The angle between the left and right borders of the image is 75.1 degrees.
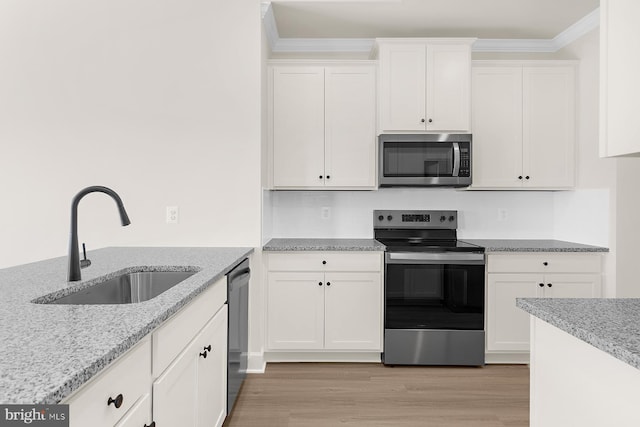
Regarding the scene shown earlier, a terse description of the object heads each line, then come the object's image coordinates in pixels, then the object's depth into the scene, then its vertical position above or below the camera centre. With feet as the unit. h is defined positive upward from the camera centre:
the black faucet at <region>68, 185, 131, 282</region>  5.23 -0.26
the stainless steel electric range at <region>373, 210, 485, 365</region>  9.94 -2.27
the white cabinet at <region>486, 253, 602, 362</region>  9.99 -1.75
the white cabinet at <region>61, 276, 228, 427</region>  2.97 -1.62
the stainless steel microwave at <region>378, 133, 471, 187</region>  10.42 +1.32
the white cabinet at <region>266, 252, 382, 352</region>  10.06 -2.23
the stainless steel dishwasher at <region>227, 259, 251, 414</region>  7.35 -2.32
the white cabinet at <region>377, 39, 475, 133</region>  10.48 +3.17
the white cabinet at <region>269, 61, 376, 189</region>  10.68 +2.21
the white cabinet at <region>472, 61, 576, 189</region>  10.82 +2.27
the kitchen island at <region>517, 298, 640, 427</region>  2.91 -1.21
